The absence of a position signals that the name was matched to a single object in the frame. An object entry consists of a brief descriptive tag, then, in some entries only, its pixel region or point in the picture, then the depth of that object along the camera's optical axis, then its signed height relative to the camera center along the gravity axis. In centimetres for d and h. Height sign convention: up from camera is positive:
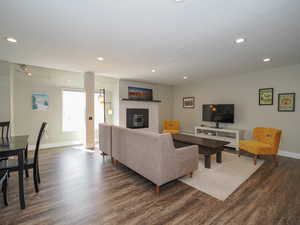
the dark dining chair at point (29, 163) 196 -77
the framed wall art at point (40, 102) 440 +31
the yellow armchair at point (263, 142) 329 -81
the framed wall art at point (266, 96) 423 +49
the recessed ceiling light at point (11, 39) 243 +129
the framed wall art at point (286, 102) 386 +28
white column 464 +9
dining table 178 -54
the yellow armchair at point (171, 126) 622 -66
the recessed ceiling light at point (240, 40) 243 +127
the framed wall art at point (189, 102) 641 +45
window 500 +2
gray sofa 212 -77
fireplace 612 -30
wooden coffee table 316 -82
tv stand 451 -83
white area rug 229 -127
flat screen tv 496 -5
